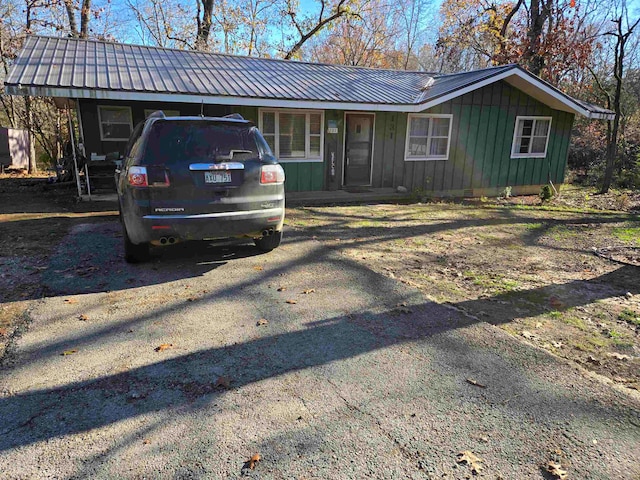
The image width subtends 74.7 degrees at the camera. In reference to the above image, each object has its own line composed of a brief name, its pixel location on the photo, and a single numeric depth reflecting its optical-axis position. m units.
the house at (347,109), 9.75
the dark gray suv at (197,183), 4.60
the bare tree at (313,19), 24.89
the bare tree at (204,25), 24.55
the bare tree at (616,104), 14.57
